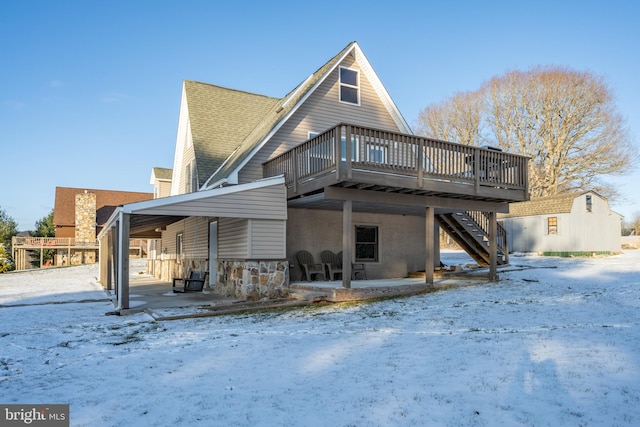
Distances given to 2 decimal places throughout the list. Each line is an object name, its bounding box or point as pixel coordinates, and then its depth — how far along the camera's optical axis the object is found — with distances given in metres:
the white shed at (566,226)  24.97
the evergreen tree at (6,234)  29.06
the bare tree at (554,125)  31.97
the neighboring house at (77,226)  34.50
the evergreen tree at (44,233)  39.88
